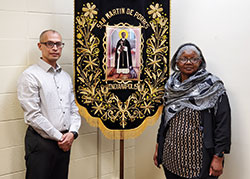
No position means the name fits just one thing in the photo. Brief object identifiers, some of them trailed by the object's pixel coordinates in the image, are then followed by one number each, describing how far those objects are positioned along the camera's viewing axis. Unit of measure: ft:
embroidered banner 7.45
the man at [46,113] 6.78
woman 6.52
